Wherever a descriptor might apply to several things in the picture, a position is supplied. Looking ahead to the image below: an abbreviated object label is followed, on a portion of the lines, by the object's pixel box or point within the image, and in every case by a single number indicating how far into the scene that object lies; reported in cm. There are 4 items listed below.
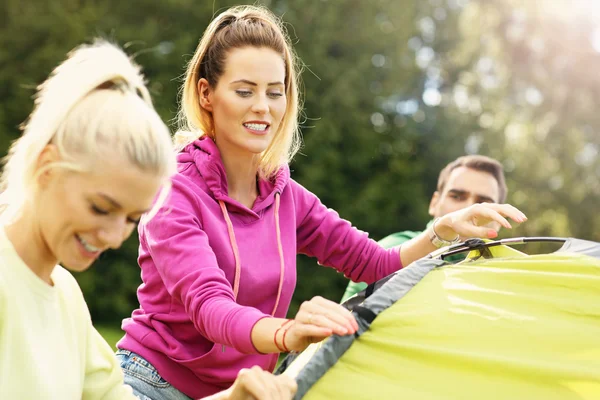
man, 362
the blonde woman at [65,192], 130
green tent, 158
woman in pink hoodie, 181
